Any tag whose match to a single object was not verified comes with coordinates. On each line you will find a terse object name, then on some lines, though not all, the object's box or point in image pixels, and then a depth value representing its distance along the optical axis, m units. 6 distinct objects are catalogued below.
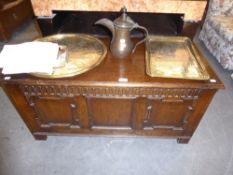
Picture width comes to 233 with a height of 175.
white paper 0.85
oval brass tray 0.90
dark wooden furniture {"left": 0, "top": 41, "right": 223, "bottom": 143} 0.86
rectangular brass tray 0.91
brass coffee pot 0.89
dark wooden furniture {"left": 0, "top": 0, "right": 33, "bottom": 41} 2.11
